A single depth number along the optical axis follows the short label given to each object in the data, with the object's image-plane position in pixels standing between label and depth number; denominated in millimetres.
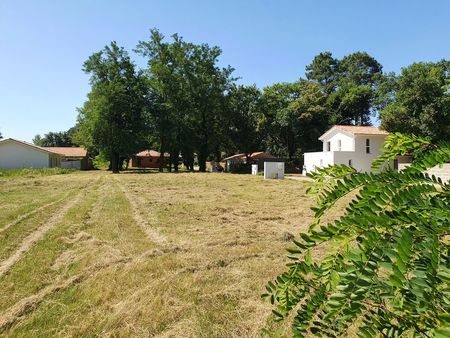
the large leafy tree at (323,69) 67812
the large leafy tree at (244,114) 50938
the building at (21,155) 49312
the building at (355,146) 34188
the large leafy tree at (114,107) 44656
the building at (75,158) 62188
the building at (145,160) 79625
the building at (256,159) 51656
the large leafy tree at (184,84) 47969
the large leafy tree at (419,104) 29641
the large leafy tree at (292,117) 46969
